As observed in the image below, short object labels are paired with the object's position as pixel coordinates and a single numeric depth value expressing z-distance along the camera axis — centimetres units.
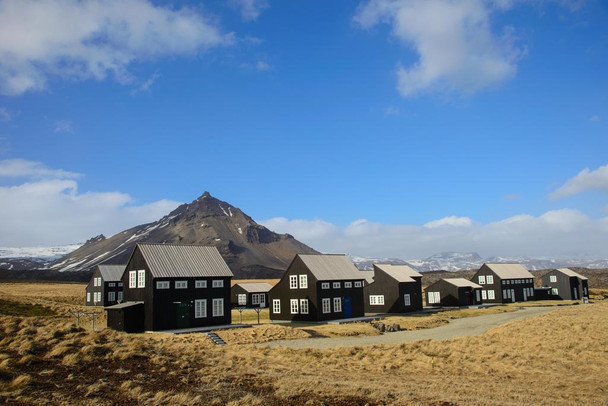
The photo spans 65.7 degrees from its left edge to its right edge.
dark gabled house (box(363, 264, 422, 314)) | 6744
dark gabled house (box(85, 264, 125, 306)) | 8556
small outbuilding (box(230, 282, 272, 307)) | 8325
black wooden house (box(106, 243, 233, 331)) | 4319
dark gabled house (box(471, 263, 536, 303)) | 8844
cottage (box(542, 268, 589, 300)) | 9444
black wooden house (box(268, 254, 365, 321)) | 5506
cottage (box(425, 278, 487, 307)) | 7900
